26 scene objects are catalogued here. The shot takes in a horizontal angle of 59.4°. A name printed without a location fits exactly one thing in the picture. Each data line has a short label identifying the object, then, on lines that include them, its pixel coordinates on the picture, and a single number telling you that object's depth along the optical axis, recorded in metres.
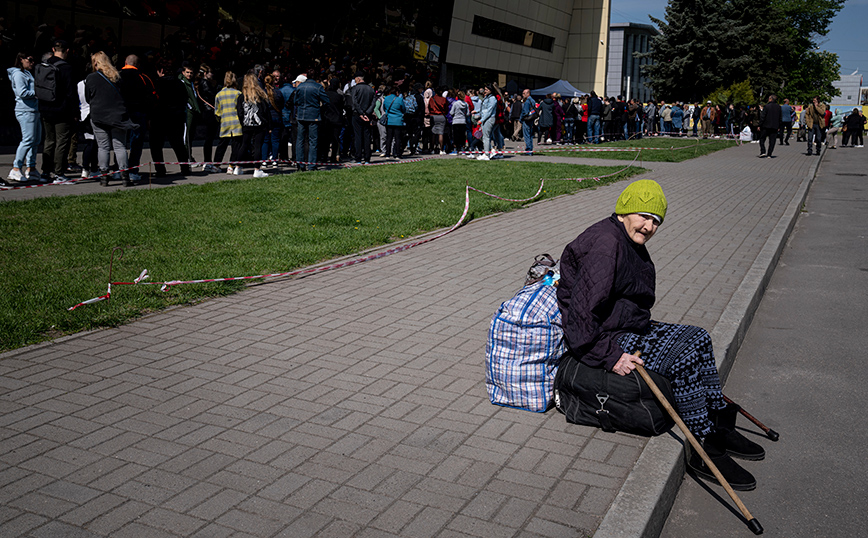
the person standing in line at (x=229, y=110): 13.98
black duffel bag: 3.90
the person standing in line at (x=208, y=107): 15.41
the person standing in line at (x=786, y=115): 31.11
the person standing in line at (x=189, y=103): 14.34
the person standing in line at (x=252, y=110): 14.12
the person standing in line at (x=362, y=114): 17.09
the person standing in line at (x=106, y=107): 11.88
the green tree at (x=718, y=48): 53.44
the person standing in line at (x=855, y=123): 32.91
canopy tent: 40.22
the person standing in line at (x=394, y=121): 18.84
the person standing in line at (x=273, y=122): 15.15
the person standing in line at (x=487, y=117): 19.88
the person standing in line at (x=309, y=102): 14.93
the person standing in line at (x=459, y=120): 22.75
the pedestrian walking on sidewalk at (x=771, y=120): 24.10
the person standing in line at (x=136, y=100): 12.63
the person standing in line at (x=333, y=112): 16.00
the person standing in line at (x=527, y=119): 23.42
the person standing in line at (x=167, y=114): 13.62
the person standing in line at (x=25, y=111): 11.44
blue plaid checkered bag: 4.18
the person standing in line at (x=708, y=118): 39.75
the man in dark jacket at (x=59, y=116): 12.04
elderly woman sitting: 3.88
